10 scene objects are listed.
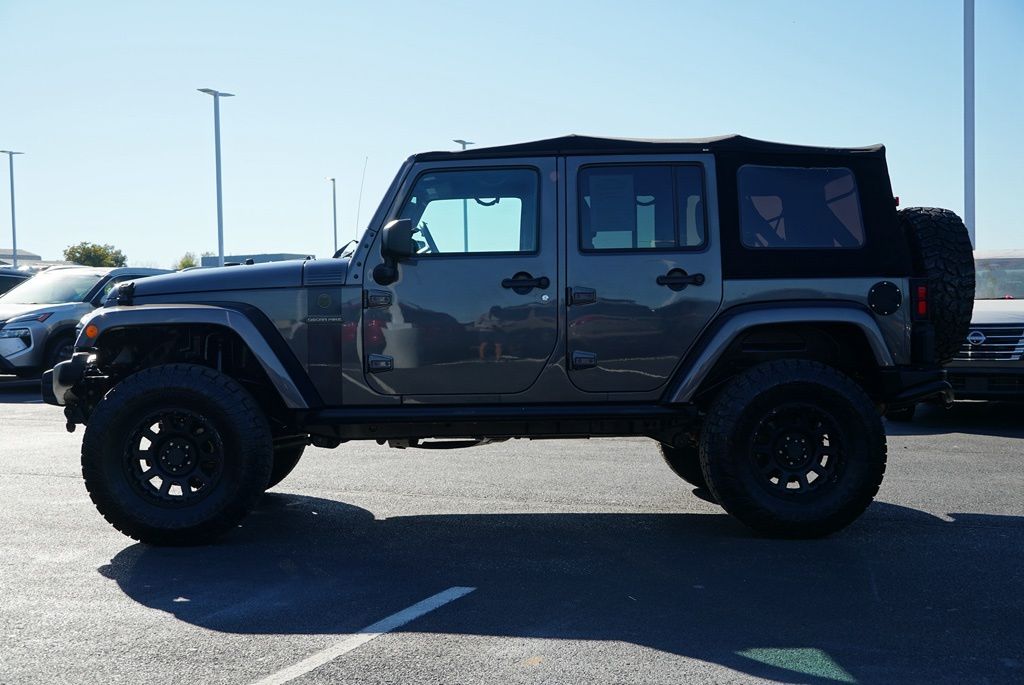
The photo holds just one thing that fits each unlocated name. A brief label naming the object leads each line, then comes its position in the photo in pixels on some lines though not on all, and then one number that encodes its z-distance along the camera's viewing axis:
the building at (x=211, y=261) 40.99
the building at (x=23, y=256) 111.40
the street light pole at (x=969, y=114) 22.80
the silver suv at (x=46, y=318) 16.12
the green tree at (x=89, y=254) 59.69
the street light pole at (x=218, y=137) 42.09
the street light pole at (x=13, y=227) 59.31
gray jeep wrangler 6.31
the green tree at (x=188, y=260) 70.54
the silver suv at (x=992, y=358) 10.85
